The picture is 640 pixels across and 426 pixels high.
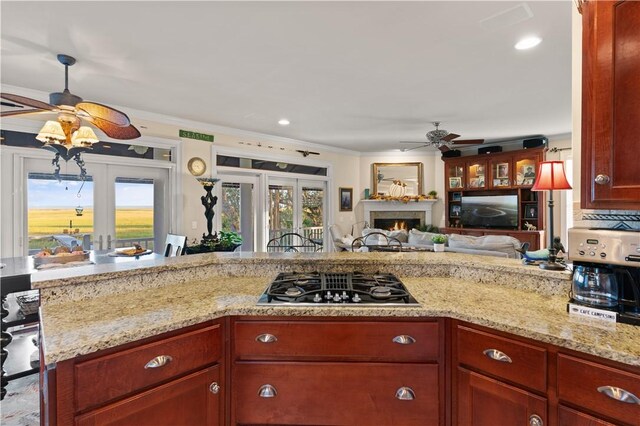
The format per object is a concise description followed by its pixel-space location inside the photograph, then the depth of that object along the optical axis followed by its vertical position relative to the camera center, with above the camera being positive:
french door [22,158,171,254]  3.85 +0.08
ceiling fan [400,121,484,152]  4.95 +1.13
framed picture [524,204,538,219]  6.58 +0.04
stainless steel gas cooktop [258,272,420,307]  1.66 -0.41
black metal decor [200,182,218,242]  4.94 +0.10
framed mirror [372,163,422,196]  8.09 +0.87
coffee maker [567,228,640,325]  1.37 -0.25
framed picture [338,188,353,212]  7.72 +0.32
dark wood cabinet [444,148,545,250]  6.46 +0.57
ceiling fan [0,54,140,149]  2.52 +0.79
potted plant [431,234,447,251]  4.38 -0.39
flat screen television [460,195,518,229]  6.72 +0.04
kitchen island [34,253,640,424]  1.21 -0.45
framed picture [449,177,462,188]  7.53 +0.69
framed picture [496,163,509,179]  6.82 +0.87
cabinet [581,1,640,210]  1.29 +0.43
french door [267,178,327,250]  6.46 +0.12
